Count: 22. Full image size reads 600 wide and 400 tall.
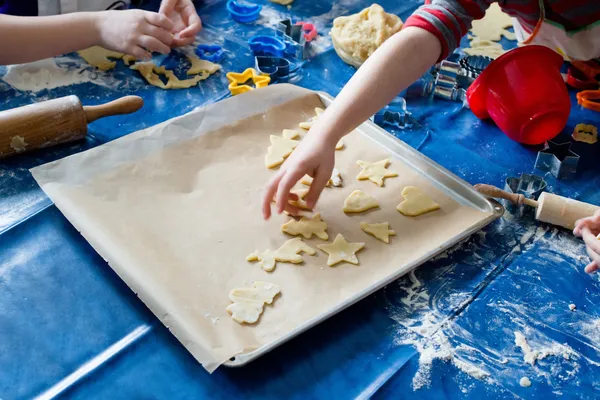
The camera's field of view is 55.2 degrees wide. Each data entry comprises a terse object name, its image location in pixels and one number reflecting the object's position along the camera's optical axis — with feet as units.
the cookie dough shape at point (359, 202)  3.01
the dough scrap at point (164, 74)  3.97
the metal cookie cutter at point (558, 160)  3.48
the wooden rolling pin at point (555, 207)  3.02
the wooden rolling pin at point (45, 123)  3.16
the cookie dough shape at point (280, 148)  3.23
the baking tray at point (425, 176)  2.32
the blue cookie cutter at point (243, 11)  4.67
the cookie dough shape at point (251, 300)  2.41
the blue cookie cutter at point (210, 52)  4.28
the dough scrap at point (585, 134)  3.79
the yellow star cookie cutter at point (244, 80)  3.93
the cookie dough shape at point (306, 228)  2.84
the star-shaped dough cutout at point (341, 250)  2.71
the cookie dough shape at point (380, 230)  2.85
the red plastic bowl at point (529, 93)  3.50
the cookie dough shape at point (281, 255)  2.67
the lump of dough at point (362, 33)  4.17
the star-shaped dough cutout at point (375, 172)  3.19
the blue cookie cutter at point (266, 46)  4.34
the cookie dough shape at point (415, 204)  2.99
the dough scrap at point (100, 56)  4.07
